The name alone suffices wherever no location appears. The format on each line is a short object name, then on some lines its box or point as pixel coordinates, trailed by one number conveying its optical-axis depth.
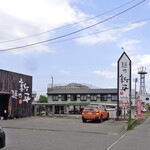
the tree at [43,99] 57.57
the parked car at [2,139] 6.45
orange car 19.73
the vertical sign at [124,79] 23.31
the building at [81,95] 43.63
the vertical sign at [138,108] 27.03
